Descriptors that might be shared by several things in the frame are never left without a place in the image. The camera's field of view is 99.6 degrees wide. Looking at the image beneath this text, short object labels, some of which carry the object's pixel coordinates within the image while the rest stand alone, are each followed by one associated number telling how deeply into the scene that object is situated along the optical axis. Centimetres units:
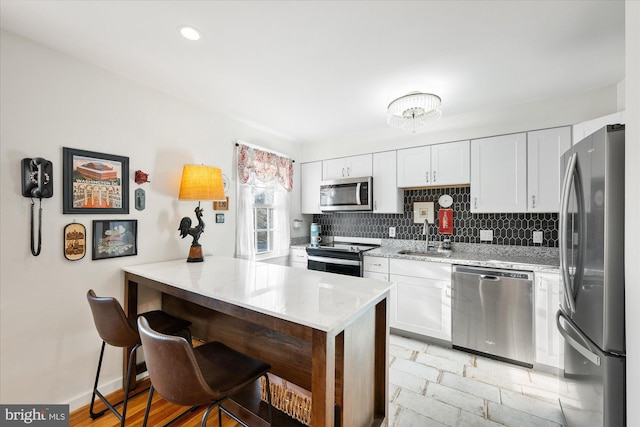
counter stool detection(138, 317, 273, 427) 101
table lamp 231
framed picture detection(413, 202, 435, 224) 336
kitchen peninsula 111
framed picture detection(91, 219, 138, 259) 197
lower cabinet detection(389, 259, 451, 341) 272
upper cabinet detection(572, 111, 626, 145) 199
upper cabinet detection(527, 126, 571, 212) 248
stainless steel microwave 347
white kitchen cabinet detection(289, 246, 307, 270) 371
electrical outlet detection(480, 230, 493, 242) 301
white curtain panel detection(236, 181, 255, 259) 302
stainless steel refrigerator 115
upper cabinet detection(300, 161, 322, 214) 398
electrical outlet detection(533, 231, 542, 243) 275
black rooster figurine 232
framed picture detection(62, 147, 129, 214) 183
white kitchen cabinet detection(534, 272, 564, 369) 222
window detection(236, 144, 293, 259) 306
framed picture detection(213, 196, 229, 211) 279
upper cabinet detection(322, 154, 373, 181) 358
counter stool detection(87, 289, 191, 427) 151
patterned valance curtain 305
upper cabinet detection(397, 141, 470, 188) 294
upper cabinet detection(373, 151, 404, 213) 337
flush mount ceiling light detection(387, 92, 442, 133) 230
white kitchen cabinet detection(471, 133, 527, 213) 264
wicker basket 157
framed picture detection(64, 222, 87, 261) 183
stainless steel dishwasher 235
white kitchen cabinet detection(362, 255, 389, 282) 305
